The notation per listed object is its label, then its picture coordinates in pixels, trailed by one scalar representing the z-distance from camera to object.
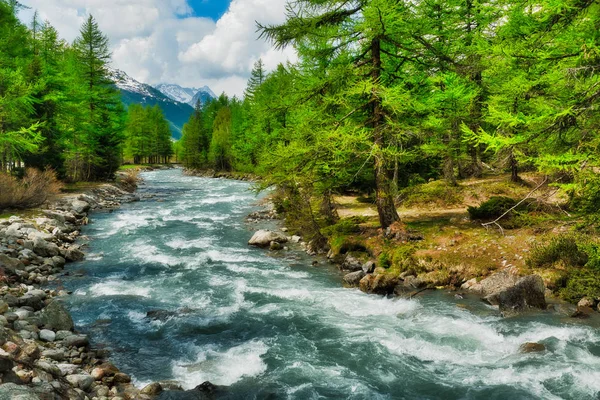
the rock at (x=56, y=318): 8.77
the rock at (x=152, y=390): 6.64
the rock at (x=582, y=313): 9.14
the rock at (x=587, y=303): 9.54
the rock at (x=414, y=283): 11.71
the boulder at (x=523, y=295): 9.77
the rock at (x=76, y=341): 8.15
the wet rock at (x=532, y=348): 8.05
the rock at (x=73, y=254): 14.95
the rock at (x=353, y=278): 12.50
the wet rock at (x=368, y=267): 13.04
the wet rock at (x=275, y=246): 17.19
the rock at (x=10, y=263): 11.93
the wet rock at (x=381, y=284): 11.59
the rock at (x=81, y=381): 6.46
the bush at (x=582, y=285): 9.65
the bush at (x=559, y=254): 10.62
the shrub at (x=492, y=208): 14.18
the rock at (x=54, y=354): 7.31
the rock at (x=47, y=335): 8.10
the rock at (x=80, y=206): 23.94
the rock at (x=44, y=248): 14.61
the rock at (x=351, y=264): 13.64
